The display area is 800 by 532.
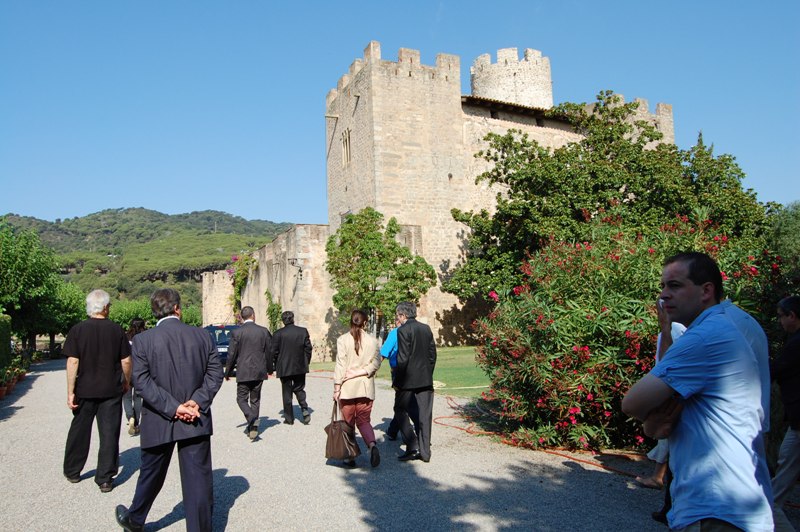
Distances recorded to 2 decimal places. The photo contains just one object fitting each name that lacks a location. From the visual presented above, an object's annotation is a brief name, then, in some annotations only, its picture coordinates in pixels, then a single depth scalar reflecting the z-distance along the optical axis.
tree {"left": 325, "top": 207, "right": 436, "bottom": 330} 21.91
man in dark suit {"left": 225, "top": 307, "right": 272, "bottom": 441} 8.39
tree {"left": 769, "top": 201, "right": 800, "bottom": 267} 25.88
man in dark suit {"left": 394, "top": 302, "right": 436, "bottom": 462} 6.67
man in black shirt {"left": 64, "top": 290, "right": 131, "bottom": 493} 5.96
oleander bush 6.51
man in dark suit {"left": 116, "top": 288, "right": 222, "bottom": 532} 4.17
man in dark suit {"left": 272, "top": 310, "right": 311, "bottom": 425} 8.90
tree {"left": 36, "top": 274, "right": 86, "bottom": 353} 28.15
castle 25.22
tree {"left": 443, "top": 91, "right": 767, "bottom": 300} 20.72
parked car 19.72
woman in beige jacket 6.43
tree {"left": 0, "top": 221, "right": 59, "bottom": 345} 22.16
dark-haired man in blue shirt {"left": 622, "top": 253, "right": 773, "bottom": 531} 2.22
